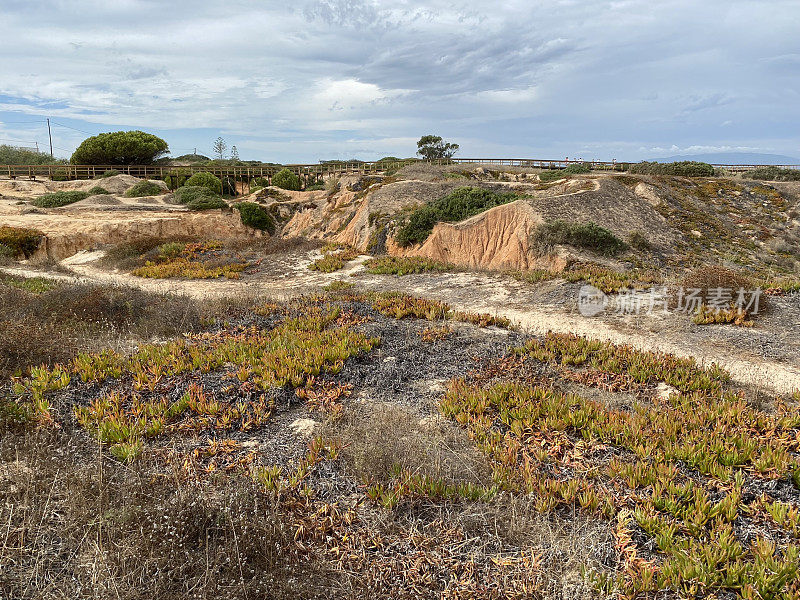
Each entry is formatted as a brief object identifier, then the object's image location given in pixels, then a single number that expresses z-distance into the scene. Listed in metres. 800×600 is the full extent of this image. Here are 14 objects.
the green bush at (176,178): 42.79
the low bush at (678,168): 34.66
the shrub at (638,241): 18.08
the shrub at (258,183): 45.35
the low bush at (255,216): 29.89
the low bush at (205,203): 30.81
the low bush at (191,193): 32.68
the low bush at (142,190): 36.34
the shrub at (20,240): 22.08
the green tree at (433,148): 61.34
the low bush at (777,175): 32.38
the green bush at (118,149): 47.94
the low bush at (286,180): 43.47
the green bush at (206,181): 39.03
